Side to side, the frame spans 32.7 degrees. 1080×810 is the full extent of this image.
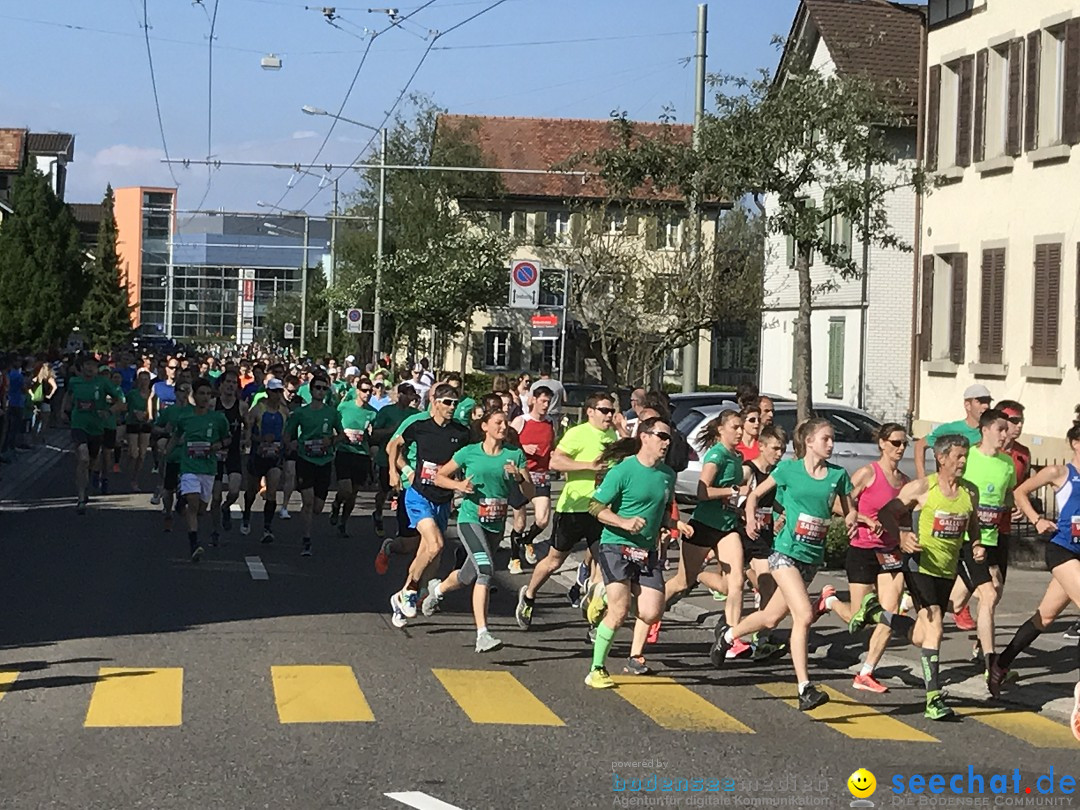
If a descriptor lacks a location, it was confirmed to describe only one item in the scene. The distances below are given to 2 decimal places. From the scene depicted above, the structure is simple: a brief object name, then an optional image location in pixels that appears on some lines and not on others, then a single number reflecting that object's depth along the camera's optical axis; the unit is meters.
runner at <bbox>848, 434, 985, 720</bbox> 11.05
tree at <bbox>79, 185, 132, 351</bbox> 94.75
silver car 22.59
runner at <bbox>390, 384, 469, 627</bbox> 13.36
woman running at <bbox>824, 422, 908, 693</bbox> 11.59
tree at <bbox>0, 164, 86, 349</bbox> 64.88
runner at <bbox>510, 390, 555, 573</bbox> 17.12
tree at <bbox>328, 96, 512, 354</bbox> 56.81
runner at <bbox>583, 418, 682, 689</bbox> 11.44
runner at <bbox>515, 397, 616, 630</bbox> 13.73
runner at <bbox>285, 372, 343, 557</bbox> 19.20
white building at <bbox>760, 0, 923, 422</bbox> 36.97
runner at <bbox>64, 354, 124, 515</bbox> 23.16
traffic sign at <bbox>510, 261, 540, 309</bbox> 23.97
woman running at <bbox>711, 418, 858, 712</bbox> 11.06
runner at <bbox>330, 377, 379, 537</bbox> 20.36
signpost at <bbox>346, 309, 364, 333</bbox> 49.28
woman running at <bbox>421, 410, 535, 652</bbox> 12.72
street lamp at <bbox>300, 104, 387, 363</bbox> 47.39
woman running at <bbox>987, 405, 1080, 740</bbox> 11.02
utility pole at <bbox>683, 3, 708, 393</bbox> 22.38
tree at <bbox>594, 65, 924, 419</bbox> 20.62
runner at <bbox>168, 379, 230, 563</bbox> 17.72
